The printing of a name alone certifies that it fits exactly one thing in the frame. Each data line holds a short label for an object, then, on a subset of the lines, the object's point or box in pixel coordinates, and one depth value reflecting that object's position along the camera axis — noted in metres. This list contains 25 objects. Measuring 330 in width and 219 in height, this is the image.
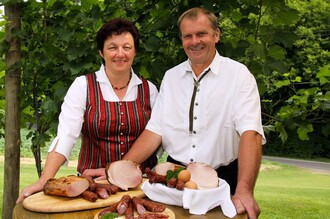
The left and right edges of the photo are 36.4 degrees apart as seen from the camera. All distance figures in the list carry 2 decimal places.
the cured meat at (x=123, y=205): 1.74
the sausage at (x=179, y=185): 1.87
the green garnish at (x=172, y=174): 1.93
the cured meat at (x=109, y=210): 1.73
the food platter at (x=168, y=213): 1.72
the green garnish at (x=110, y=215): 1.66
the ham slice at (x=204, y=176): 1.91
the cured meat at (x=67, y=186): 1.95
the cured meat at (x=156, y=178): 1.97
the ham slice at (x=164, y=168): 2.04
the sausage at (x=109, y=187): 2.03
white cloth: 1.82
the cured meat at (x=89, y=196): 1.92
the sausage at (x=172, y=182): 1.91
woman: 2.33
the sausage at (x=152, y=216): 1.67
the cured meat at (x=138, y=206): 1.75
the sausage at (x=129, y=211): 1.70
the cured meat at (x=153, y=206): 1.76
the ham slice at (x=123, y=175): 2.11
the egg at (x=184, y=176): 1.89
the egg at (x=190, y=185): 1.86
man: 2.21
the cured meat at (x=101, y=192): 1.96
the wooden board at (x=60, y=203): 1.87
